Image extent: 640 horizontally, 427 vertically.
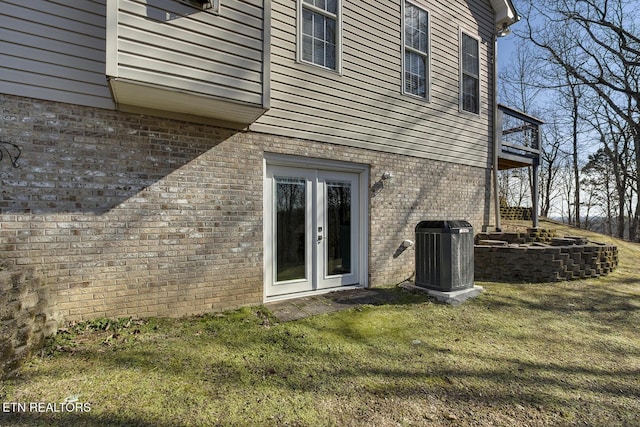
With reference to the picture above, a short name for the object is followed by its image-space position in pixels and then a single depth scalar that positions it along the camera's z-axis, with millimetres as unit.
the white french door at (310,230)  5094
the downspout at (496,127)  8602
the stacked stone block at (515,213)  11820
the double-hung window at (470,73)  7949
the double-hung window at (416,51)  6727
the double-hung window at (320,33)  5309
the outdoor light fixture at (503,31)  8766
